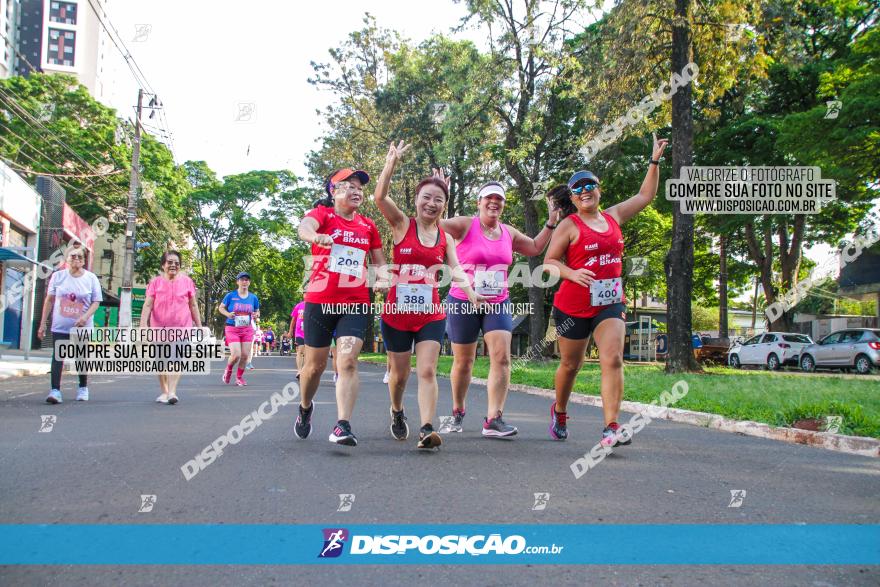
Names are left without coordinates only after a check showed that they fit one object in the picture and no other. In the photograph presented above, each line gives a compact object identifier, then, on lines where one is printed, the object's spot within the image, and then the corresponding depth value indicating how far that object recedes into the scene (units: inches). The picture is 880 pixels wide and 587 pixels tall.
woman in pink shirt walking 371.9
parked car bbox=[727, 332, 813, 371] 1111.6
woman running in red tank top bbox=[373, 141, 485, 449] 217.0
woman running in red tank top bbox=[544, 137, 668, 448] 221.1
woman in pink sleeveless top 243.6
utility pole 938.1
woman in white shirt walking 354.3
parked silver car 909.2
